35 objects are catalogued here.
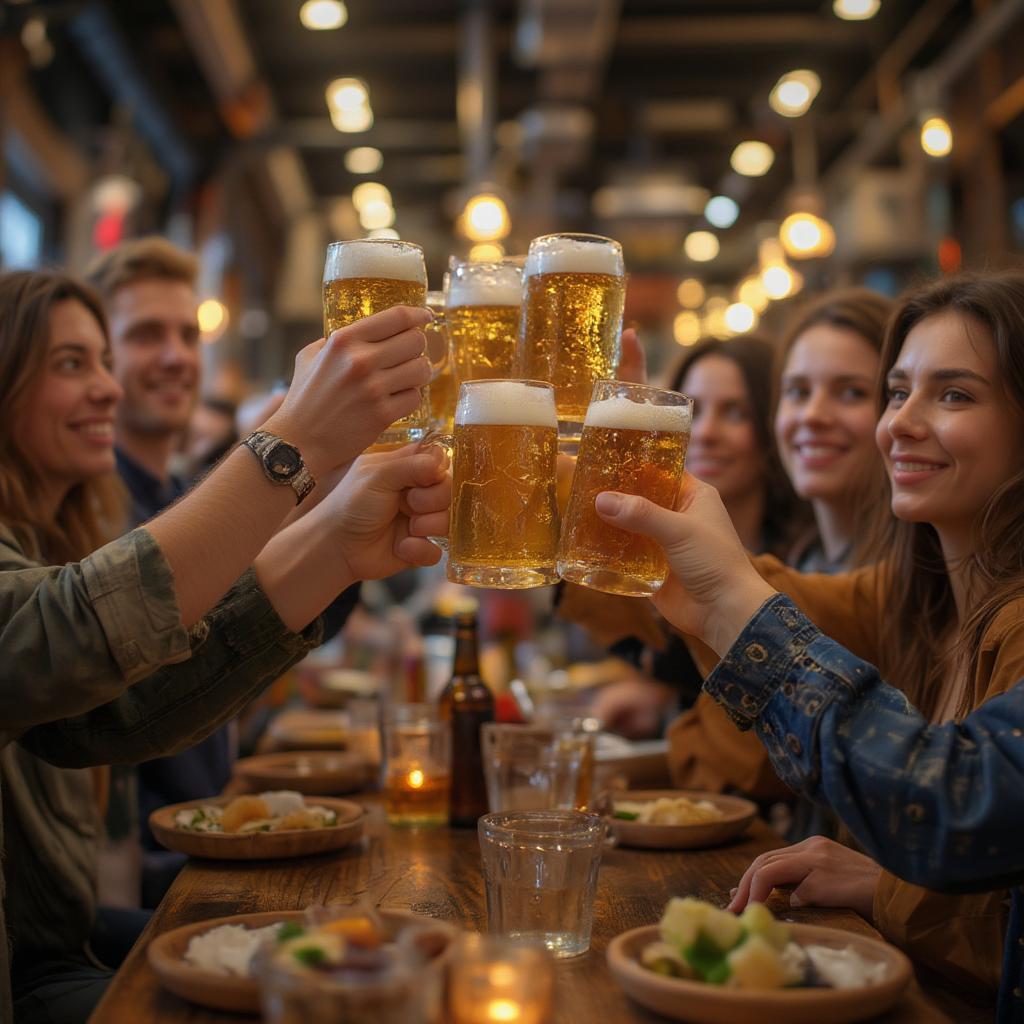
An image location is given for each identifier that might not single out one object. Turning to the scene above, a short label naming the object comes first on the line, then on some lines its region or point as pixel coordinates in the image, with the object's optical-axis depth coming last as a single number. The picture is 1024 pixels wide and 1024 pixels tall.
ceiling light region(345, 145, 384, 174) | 10.89
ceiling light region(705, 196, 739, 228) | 11.99
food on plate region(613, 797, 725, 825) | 1.87
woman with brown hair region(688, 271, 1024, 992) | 1.42
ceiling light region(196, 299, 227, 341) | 7.77
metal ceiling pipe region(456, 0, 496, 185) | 7.82
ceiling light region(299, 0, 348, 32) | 6.85
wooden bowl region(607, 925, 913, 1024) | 0.99
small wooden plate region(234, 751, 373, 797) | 2.29
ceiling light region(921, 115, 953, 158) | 5.73
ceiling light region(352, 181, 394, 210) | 12.09
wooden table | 1.11
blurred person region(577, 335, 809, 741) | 3.26
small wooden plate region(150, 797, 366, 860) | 1.66
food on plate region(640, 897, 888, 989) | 1.03
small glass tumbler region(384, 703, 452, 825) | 2.00
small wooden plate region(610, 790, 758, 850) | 1.79
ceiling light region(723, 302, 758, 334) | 9.05
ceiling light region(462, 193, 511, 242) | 6.42
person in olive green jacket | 1.31
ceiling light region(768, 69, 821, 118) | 7.91
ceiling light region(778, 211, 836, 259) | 6.84
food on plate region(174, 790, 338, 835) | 1.77
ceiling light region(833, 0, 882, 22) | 7.36
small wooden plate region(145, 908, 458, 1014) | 1.04
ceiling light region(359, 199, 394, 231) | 12.26
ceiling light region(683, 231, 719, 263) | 13.34
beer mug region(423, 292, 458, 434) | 1.63
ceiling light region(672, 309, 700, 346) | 12.73
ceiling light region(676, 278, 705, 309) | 14.68
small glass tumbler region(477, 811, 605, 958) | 1.25
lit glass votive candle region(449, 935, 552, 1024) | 0.91
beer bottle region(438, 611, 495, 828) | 2.00
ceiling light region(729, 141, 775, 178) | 10.52
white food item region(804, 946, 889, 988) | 1.07
